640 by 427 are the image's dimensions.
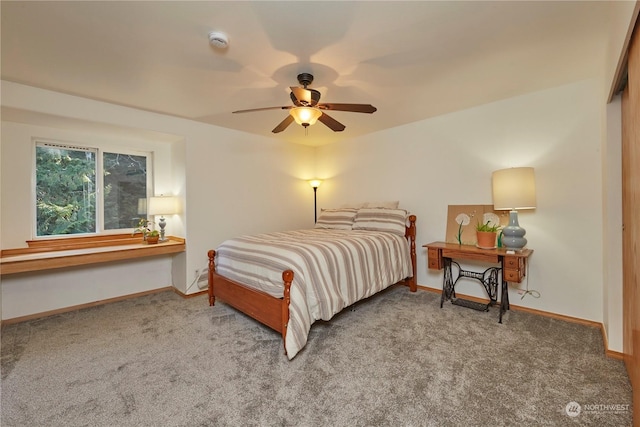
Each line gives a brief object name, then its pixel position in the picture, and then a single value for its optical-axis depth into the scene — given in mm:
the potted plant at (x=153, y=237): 3457
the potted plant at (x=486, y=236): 2793
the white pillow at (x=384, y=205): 3779
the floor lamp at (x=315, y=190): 4797
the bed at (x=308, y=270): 2160
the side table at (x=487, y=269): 2518
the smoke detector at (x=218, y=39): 1804
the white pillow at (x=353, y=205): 4137
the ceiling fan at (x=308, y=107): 2133
